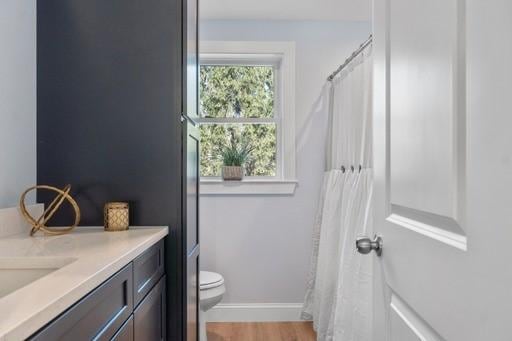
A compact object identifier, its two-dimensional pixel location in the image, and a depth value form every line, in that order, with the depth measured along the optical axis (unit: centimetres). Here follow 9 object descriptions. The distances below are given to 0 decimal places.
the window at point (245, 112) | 312
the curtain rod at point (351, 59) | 206
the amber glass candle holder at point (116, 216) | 147
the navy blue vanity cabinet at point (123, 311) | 73
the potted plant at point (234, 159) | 297
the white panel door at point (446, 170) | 57
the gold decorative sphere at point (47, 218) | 135
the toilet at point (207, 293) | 230
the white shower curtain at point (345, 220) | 198
